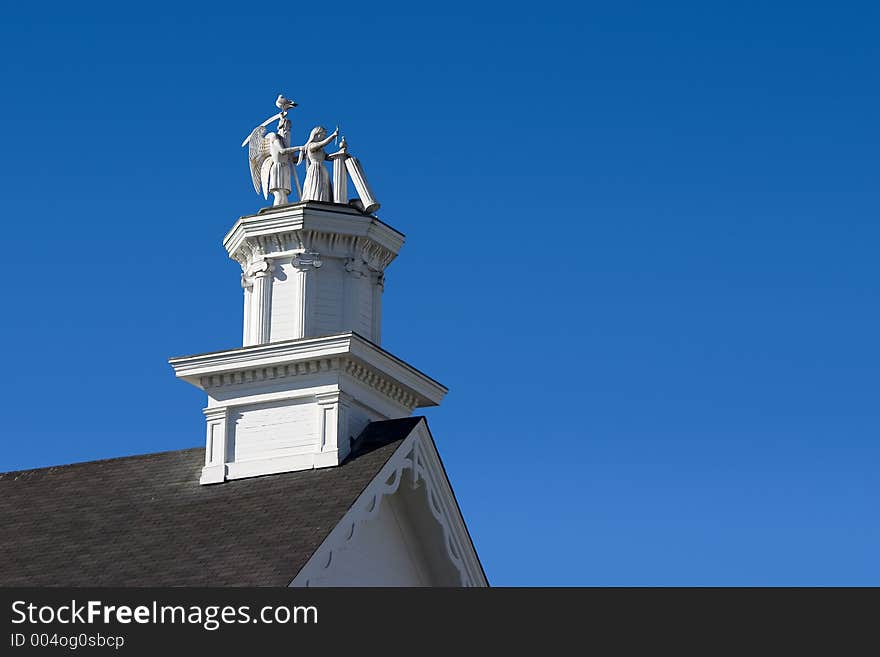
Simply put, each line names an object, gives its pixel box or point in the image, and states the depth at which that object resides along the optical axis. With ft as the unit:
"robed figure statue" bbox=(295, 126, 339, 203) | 108.58
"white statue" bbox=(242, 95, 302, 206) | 109.40
